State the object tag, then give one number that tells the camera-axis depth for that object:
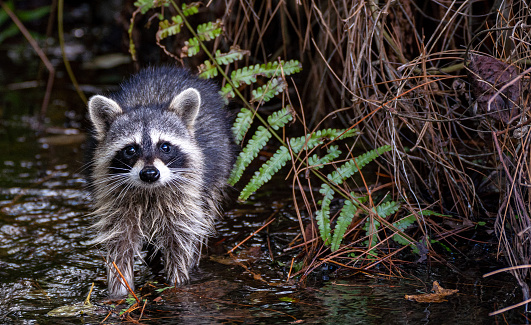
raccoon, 7.25
